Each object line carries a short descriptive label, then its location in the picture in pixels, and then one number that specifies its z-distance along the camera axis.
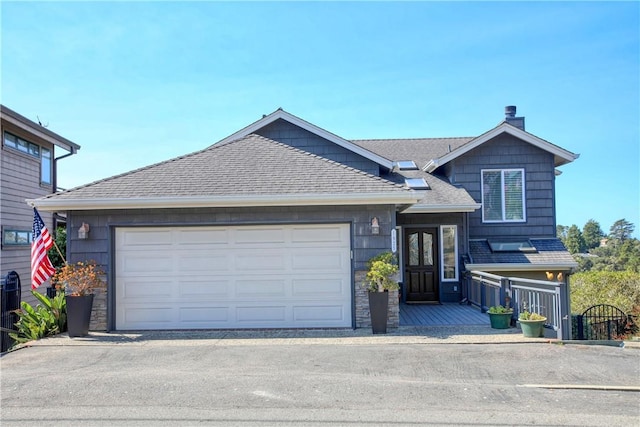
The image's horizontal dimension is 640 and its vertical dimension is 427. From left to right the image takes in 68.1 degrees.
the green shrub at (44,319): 9.03
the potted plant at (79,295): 8.89
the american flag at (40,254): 9.15
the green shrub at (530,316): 8.20
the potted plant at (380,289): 8.80
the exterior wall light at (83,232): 9.37
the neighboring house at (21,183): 13.59
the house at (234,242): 9.26
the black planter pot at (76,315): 8.88
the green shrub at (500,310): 8.97
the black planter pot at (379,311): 8.80
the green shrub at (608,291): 15.91
